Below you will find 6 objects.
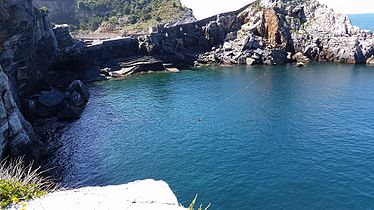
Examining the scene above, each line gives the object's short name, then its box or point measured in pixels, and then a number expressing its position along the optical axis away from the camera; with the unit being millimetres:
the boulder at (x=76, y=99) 82594
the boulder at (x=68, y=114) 74725
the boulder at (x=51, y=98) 77950
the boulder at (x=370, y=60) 118625
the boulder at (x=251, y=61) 122938
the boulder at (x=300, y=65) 117062
